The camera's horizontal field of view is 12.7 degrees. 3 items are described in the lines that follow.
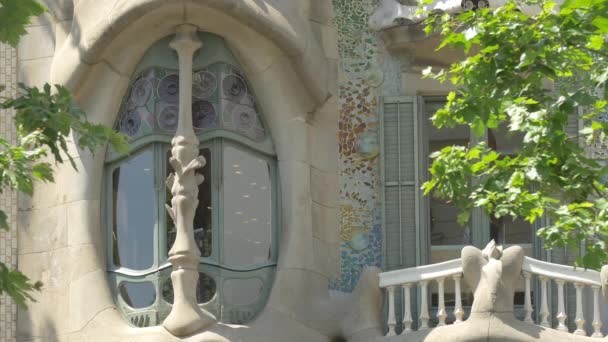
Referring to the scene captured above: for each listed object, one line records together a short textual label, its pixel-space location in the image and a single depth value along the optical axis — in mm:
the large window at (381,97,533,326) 24469
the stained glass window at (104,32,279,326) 23641
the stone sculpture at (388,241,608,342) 22953
